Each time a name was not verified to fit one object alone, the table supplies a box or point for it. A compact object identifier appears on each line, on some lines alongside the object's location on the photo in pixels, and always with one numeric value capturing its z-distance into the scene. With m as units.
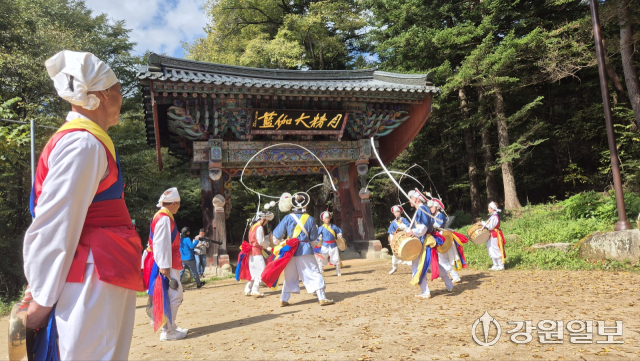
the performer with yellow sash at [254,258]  8.12
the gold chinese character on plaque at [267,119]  12.02
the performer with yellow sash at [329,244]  10.45
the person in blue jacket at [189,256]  9.99
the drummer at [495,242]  9.13
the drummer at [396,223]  9.89
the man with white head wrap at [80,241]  1.57
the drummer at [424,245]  6.71
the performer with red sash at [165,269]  4.92
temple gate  11.12
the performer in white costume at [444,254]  7.31
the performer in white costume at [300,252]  6.79
